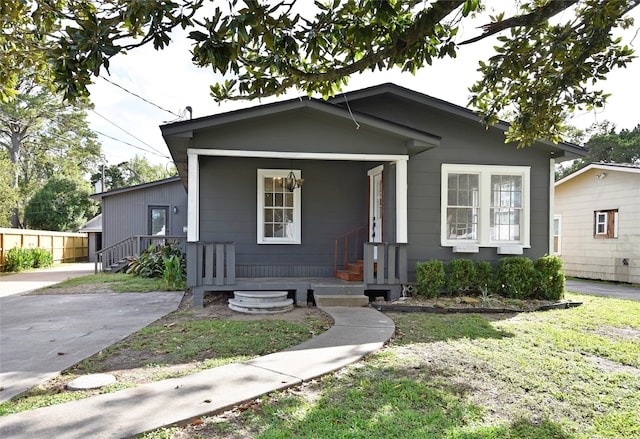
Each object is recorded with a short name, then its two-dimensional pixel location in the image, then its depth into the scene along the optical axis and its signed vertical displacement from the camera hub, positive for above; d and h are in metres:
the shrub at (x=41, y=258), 17.38 -1.44
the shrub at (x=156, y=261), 12.06 -1.07
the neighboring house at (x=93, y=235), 23.88 -0.64
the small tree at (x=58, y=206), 25.70 +1.16
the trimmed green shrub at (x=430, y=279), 7.57 -0.95
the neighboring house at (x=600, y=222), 12.16 +0.17
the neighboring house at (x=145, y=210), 16.66 +0.58
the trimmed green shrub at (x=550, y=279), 7.86 -0.98
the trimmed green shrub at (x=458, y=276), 7.73 -0.91
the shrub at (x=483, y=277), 7.84 -0.95
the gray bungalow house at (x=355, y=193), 7.28 +0.67
